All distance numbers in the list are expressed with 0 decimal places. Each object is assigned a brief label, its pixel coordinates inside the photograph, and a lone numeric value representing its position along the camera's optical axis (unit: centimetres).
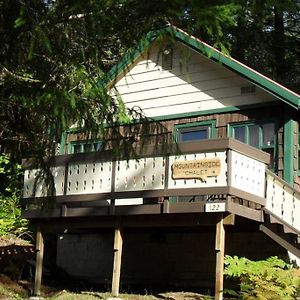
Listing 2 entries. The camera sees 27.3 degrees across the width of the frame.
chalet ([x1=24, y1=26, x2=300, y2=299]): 1078
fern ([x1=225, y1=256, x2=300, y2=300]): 902
